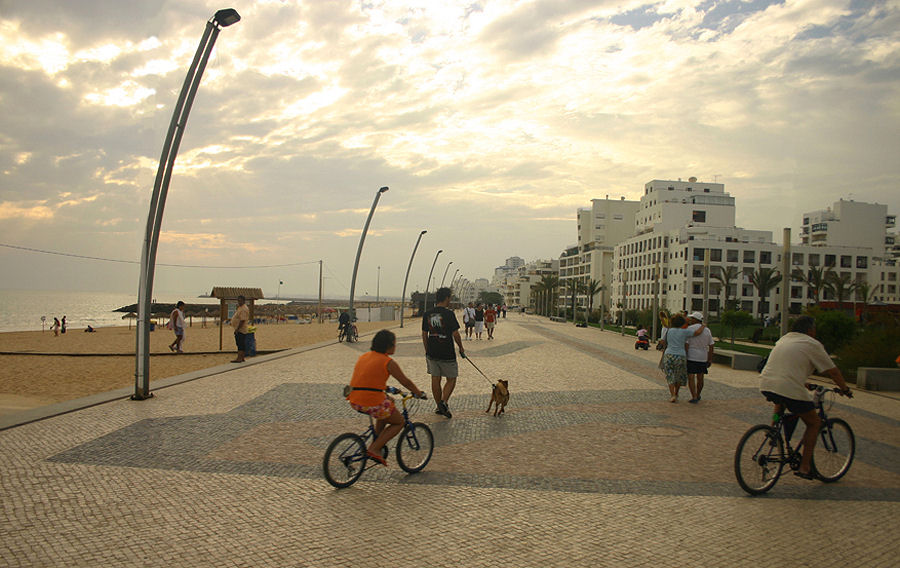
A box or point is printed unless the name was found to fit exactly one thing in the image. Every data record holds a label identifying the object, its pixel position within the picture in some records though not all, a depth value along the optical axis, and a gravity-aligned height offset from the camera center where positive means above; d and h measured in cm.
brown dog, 885 -137
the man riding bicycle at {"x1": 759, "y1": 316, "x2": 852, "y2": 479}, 547 -62
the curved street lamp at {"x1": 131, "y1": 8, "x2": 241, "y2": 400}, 1037 +179
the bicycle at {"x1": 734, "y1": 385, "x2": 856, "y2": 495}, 542 -131
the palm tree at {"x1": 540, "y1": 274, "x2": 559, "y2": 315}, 9949 +213
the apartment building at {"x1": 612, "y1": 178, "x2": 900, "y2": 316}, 7375 +621
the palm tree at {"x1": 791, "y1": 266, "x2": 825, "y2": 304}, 5674 +254
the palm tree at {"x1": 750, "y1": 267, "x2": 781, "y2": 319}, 5484 +198
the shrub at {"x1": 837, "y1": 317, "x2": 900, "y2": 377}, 1576 -113
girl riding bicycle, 546 -81
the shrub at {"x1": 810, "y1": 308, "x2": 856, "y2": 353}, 2245 -87
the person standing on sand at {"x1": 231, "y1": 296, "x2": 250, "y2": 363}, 1619 -89
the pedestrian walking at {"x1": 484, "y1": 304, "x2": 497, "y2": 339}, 2778 -97
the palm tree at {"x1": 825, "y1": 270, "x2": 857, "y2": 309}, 5285 +214
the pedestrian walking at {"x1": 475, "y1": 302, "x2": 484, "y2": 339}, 2744 -101
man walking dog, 882 -66
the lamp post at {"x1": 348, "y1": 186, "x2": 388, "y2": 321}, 3054 +299
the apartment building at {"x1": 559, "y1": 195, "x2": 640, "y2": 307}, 11888 +1368
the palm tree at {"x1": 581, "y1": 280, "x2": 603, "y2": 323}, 7213 +112
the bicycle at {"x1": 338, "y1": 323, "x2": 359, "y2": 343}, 2598 -169
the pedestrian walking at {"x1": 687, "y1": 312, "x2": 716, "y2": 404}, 1065 -90
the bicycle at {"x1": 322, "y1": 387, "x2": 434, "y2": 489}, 533 -141
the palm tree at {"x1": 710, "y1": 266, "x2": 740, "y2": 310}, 5929 +305
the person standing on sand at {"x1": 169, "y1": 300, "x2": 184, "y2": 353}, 1958 -99
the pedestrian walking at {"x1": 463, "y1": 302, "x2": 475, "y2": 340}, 2812 -100
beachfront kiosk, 2109 -16
